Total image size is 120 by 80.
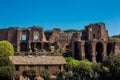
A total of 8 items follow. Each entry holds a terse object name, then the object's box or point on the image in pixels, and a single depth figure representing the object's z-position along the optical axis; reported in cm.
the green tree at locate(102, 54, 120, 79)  7050
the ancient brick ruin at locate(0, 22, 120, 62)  9356
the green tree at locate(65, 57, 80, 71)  8184
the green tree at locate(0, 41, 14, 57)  8775
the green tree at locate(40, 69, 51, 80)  7172
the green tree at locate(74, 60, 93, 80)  7225
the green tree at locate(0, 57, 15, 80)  6481
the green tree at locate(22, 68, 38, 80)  7038
